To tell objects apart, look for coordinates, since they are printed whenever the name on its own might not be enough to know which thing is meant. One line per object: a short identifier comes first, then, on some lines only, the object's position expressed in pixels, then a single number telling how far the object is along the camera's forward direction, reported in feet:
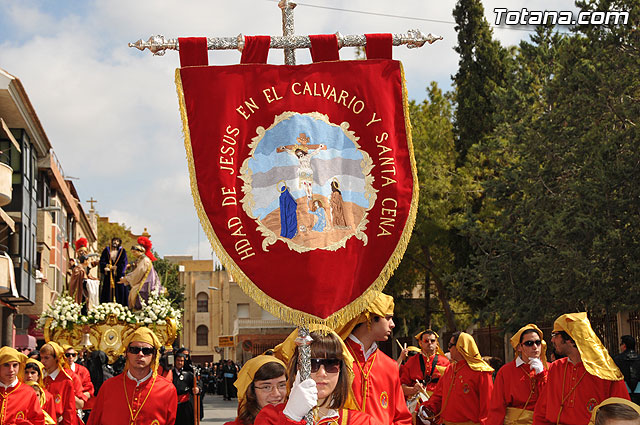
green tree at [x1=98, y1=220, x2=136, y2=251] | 269.79
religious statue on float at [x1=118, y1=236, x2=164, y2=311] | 58.80
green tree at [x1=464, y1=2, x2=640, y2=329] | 71.20
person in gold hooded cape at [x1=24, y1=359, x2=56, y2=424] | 36.37
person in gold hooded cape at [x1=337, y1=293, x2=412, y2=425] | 23.25
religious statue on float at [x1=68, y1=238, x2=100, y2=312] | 61.72
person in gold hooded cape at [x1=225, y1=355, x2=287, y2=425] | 19.97
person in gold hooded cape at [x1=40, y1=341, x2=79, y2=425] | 39.93
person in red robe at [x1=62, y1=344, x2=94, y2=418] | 44.56
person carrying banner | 14.78
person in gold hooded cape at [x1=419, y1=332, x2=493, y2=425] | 34.17
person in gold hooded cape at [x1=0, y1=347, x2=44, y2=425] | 31.81
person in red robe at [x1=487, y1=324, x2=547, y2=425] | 31.94
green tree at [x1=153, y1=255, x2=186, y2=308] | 242.78
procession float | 55.26
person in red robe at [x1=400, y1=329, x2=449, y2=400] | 39.04
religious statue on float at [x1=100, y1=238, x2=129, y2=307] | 60.23
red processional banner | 18.28
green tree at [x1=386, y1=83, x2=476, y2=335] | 118.52
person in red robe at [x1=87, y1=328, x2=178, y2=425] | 28.94
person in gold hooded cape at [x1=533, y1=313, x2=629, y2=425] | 27.86
